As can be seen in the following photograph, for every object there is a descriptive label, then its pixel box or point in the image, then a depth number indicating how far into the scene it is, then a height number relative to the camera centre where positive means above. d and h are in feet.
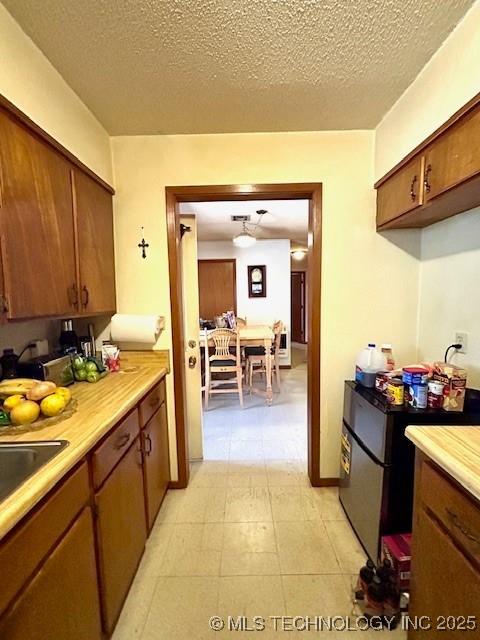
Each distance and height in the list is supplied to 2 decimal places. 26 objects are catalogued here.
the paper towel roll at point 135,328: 6.36 -0.62
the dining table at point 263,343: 12.80 -1.96
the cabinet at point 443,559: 2.69 -2.57
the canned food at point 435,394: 4.52 -1.49
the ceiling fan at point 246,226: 12.48 +3.24
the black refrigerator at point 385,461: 4.45 -2.55
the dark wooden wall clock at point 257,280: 18.11 +0.90
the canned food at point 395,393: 4.73 -1.53
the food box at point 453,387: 4.41 -1.34
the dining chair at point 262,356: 13.65 -2.67
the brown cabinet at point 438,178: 3.65 +1.65
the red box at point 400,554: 4.22 -3.60
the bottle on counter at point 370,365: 5.66 -1.32
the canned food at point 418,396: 4.58 -1.53
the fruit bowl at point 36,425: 3.48 -1.46
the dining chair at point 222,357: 12.12 -2.42
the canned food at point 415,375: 4.64 -1.25
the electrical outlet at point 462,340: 5.13 -0.79
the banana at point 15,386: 3.87 -1.10
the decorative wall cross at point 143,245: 6.63 +1.11
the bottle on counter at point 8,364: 4.40 -0.92
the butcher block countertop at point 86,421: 2.36 -1.48
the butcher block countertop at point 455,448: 2.66 -1.55
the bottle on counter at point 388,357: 5.74 -1.19
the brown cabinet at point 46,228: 3.60 +1.00
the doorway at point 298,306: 24.59 -0.88
